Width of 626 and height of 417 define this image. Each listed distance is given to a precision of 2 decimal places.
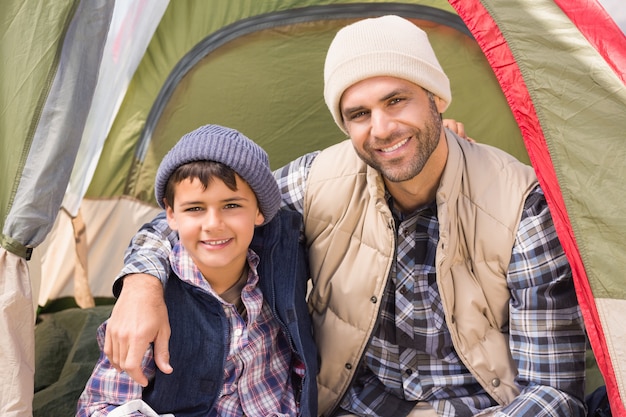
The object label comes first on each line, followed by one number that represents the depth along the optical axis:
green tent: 1.61
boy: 1.66
